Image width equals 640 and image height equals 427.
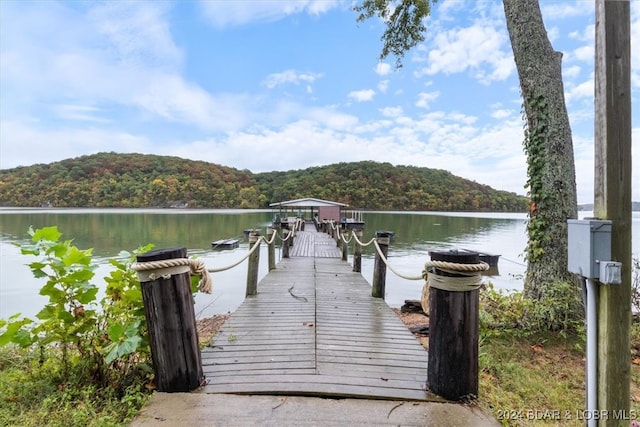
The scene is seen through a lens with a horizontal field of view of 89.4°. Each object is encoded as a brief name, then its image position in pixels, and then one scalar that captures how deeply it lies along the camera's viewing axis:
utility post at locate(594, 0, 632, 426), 1.38
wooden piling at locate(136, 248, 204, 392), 1.91
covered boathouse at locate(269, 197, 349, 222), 20.96
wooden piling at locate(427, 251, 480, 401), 1.93
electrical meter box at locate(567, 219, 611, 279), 1.37
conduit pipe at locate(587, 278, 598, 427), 1.44
